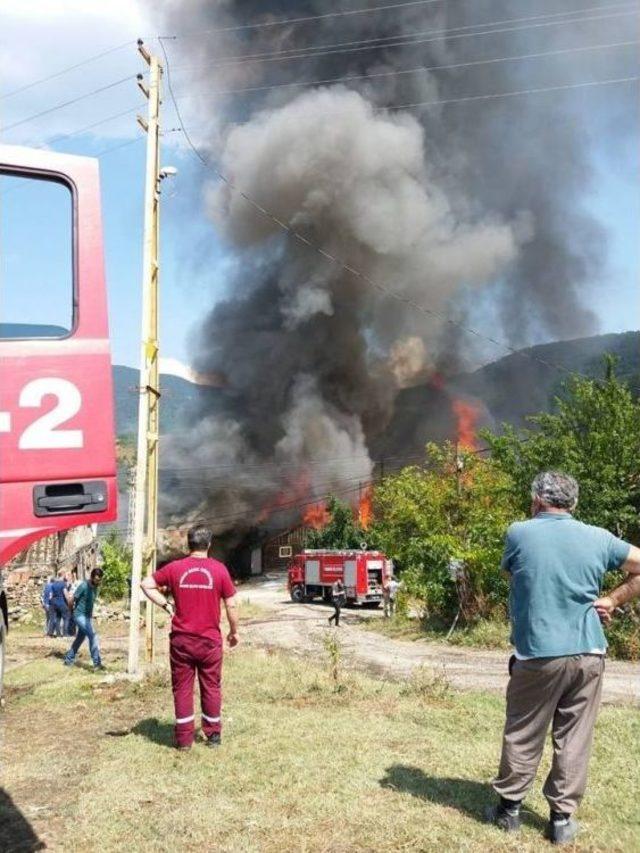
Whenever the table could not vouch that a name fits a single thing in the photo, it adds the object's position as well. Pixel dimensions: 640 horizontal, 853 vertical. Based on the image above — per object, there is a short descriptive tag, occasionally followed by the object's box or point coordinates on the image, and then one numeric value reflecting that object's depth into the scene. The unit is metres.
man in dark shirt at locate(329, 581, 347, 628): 19.46
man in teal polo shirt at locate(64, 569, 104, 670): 10.23
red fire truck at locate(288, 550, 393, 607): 29.25
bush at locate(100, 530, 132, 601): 32.97
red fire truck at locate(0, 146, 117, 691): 3.44
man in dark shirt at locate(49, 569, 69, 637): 16.19
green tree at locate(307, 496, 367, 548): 42.44
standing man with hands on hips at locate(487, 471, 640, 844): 3.78
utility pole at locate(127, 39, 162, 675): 9.52
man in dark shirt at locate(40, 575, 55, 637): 16.49
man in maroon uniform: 5.55
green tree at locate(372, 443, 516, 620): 15.93
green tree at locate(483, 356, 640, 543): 13.85
